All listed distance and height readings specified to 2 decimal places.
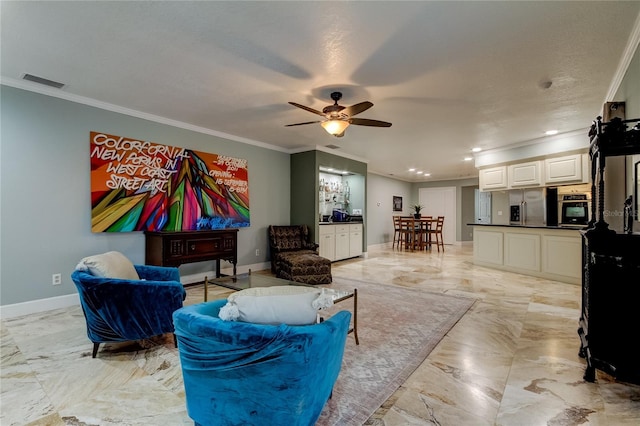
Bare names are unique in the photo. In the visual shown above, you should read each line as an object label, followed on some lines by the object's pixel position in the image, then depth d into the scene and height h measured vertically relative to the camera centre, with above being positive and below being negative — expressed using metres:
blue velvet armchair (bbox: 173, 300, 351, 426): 1.21 -0.66
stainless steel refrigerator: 5.83 +0.21
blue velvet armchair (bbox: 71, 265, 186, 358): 2.17 -0.70
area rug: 1.75 -1.11
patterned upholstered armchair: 4.68 -0.69
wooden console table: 3.96 -0.45
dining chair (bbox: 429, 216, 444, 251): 9.10 -0.27
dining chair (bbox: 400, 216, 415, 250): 9.05 -0.47
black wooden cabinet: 1.88 -0.47
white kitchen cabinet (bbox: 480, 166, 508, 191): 6.18 +0.83
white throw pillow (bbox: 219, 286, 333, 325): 1.33 -0.42
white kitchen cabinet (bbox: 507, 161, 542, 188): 5.64 +0.84
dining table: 9.08 -0.46
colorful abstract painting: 3.75 +0.41
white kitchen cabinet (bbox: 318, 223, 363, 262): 6.38 -0.57
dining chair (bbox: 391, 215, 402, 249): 9.50 -0.52
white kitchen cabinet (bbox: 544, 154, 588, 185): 5.08 +0.85
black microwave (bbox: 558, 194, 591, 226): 5.29 +0.15
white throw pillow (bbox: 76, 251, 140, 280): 2.27 -0.42
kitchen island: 4.80 -0.61
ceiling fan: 3.18 +1.09
